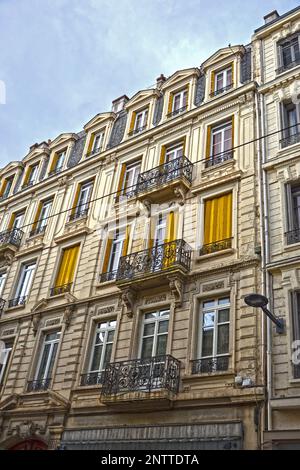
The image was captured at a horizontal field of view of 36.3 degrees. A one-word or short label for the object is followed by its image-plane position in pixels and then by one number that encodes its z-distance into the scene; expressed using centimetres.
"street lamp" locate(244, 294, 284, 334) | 875
